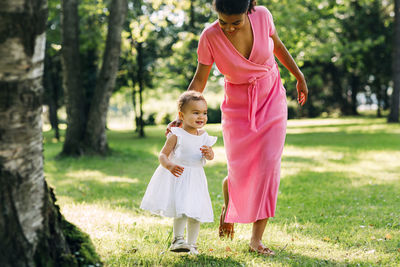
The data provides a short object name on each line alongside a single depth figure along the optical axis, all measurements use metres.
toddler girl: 3.76
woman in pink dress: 4.04
